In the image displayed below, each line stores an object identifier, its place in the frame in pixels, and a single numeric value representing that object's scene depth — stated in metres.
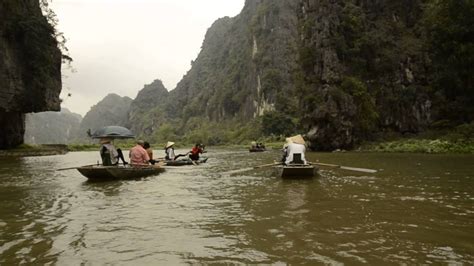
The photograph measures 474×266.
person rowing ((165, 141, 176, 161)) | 20.83
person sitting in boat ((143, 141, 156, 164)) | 16.63
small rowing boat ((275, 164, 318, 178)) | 13.66
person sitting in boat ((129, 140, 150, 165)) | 15.41
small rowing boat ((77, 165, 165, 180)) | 13.44
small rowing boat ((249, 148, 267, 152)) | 42.88
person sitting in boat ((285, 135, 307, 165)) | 14.34
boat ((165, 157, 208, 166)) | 19.92
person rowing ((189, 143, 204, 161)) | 22.25
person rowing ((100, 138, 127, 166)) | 14.20
